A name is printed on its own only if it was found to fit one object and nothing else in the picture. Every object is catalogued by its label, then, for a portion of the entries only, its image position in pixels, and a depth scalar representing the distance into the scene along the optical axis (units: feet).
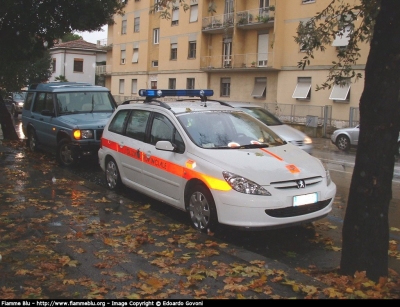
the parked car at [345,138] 66.13
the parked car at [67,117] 38.06
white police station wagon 19.65
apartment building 98.85
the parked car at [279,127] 39.01
